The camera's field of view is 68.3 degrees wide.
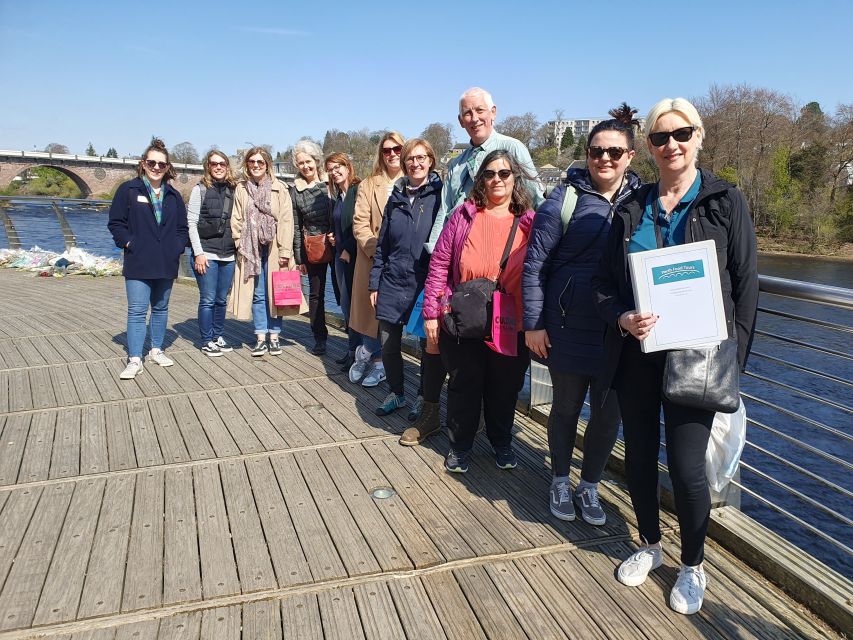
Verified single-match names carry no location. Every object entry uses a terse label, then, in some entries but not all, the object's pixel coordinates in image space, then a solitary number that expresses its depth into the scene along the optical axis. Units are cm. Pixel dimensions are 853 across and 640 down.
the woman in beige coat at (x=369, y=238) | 437
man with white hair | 347
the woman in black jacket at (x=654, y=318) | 204
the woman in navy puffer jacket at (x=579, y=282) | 262
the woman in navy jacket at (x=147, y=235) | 486
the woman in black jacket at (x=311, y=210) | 543
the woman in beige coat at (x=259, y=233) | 539
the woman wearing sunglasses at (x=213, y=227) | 539
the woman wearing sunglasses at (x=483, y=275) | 305
